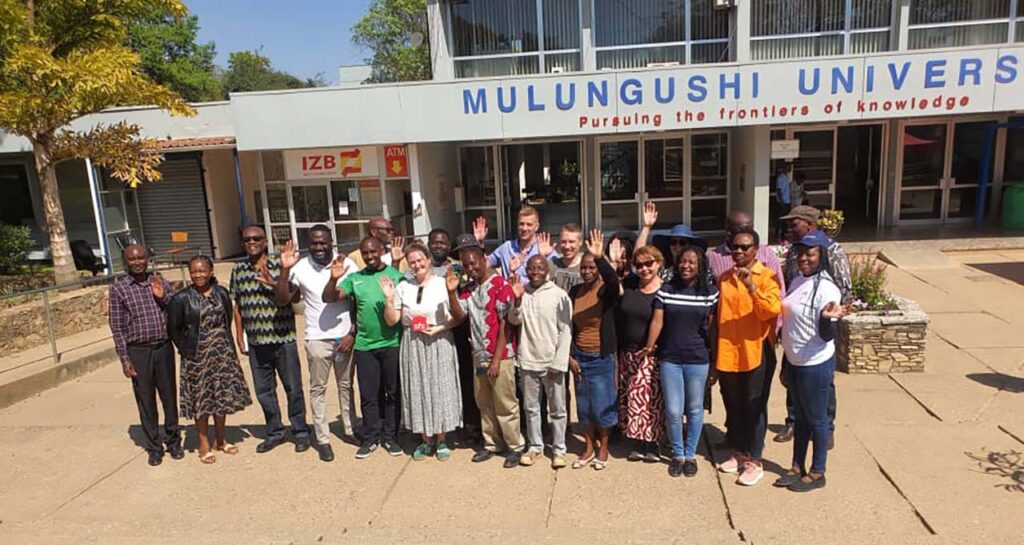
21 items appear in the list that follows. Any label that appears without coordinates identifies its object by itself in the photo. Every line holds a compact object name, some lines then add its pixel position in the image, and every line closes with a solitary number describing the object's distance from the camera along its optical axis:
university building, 11.21
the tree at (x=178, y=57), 35.41
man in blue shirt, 4.88
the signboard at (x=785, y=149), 12.41
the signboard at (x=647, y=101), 10.84
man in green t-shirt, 4.53
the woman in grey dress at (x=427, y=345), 4.41
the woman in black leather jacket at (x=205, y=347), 4.64
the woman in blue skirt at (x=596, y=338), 4.10
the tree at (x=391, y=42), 40.34
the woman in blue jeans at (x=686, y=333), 3.96
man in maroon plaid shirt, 4.65
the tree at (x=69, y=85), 8.42
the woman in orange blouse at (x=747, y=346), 3.78
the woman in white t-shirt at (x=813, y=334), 3.68
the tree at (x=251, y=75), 49.01
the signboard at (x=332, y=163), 13.01
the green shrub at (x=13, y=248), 11.95
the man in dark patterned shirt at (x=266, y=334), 4.65
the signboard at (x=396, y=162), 12.77
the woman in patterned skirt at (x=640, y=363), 4.08
